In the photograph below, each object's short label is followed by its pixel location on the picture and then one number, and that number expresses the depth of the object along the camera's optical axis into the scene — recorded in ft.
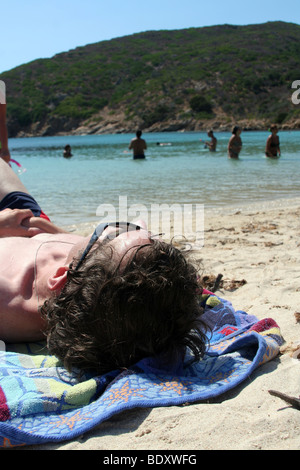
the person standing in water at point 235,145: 49.01
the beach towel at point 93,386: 4.68
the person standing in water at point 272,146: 48.41
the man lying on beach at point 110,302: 5.25
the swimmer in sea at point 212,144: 62.44
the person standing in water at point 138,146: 55.06
